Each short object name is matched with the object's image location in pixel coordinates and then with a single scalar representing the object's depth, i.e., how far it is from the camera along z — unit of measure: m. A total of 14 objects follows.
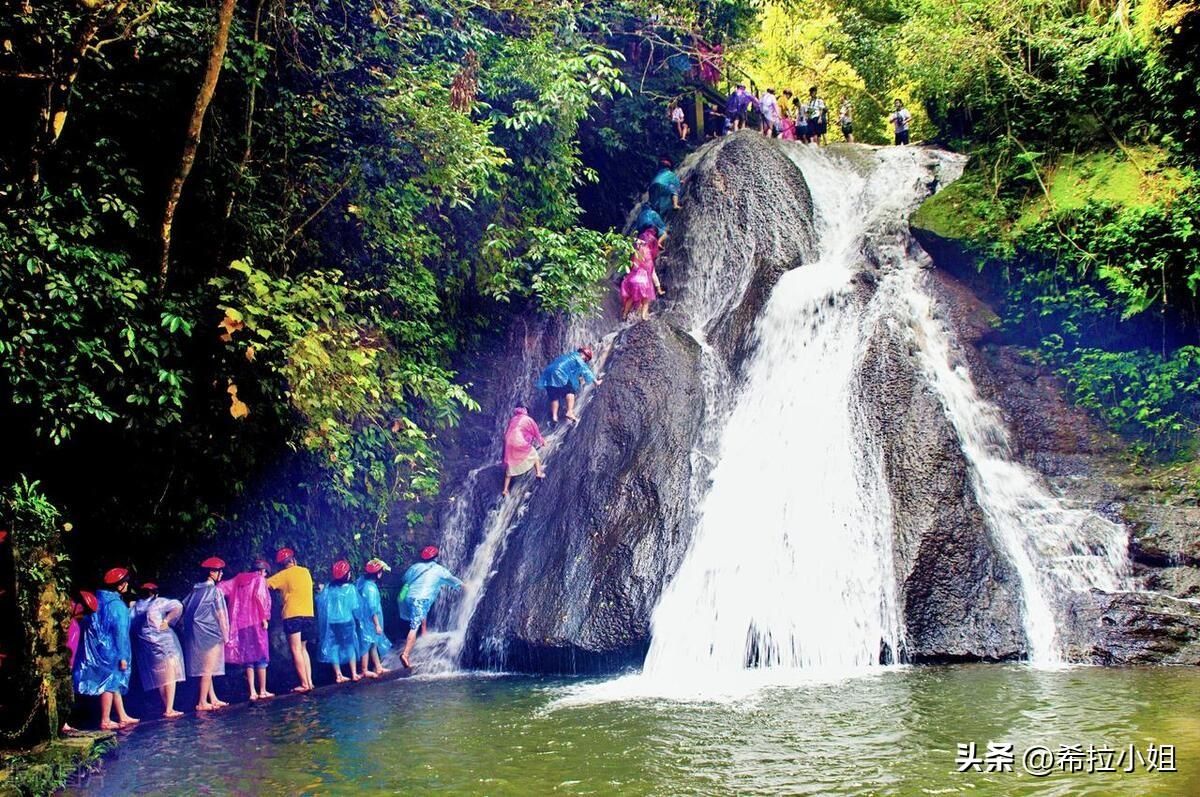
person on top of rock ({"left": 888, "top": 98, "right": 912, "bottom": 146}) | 20.05
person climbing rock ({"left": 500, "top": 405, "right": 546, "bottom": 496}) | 12.54
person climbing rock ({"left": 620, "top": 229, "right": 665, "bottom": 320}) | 15.21
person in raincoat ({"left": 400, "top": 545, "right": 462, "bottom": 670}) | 11.06
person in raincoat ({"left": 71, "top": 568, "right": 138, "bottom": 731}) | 8.48
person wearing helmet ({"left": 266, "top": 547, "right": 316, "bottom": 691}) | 10.27
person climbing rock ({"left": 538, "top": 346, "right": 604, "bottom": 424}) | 13.43
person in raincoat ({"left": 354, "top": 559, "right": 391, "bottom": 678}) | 10.84
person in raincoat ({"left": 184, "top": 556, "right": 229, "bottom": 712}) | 9.43
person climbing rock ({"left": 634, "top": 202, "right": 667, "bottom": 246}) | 16.16
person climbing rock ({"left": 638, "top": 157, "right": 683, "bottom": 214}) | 17.03
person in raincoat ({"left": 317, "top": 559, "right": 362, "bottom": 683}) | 10.62
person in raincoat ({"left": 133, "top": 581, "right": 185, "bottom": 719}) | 9.01
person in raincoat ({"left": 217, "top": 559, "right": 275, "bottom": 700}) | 9.84
